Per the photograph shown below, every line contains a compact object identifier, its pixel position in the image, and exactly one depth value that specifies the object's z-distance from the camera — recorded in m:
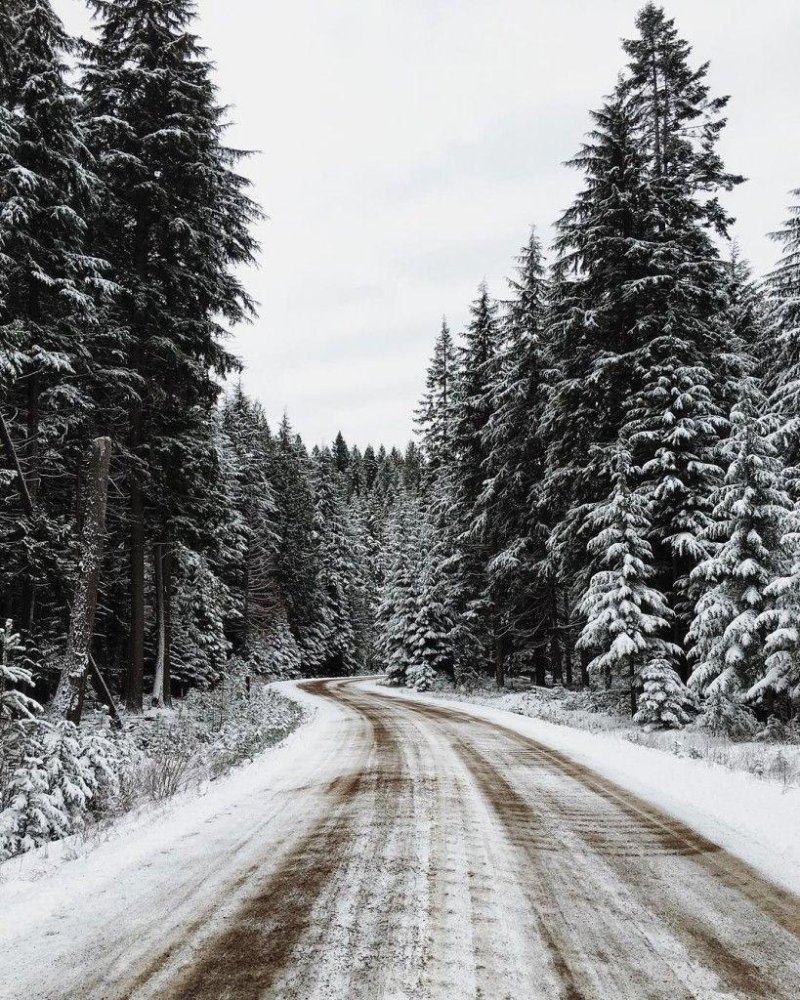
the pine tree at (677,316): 14.81
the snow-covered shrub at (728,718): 11.31
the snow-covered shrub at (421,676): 29.77
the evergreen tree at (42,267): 11.62
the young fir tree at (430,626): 31.05
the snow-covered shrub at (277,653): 39.92
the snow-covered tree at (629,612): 12.93
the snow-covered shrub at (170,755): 7.30
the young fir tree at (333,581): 51.34
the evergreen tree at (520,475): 22.33
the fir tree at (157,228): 14.85
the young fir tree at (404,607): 32.44
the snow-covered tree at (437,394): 35.34
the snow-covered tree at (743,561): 11.27
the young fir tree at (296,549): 45.97
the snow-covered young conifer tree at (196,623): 21.25
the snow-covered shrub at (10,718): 5.74
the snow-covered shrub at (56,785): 5.44
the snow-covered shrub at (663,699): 12.72
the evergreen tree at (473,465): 26.41
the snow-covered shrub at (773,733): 10.52
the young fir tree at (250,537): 36.91
